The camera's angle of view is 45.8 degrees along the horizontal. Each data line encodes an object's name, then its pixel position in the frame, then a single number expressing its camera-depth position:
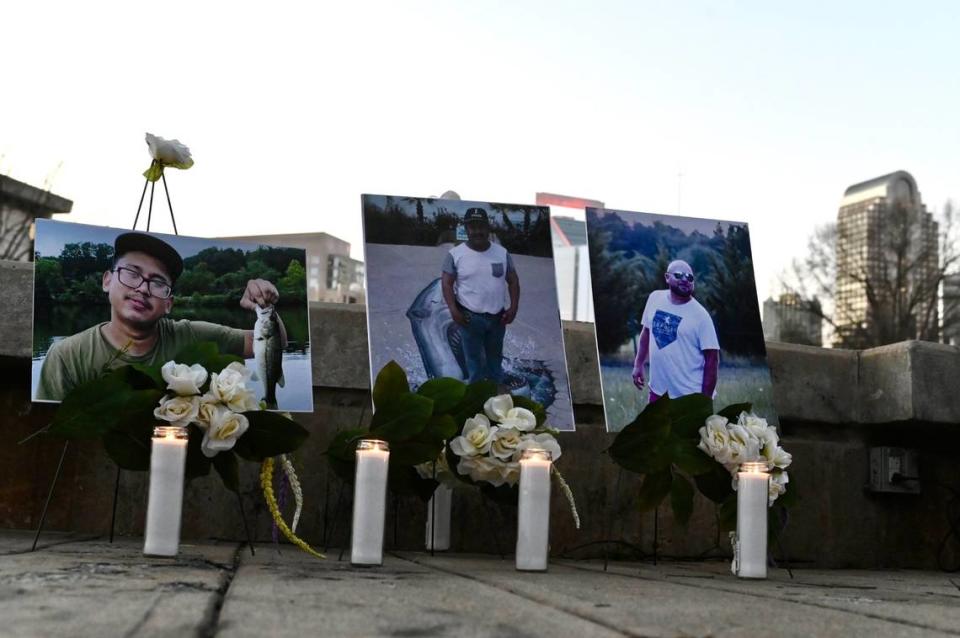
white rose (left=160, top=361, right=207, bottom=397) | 3.30
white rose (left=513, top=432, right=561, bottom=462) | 3.63
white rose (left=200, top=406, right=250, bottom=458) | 3.34
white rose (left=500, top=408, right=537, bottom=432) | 3.64
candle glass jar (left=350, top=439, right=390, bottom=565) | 3.27
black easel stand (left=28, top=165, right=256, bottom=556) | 4.38
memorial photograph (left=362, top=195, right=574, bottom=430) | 4.54
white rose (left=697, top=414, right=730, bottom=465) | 3.91
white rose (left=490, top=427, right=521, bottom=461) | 3.65
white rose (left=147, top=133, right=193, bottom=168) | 4.48
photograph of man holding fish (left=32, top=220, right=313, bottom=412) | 4.12
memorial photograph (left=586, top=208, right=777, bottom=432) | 4.74
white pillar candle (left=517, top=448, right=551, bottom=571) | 3.44
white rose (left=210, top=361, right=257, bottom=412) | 3.34
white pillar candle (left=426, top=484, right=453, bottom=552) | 4.57
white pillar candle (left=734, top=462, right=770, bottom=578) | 3.74
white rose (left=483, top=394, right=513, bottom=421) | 3.69
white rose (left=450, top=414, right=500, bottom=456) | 3.65
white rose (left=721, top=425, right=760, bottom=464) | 3.89
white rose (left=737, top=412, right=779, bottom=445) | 3.97
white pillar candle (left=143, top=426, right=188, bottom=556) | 3.19
